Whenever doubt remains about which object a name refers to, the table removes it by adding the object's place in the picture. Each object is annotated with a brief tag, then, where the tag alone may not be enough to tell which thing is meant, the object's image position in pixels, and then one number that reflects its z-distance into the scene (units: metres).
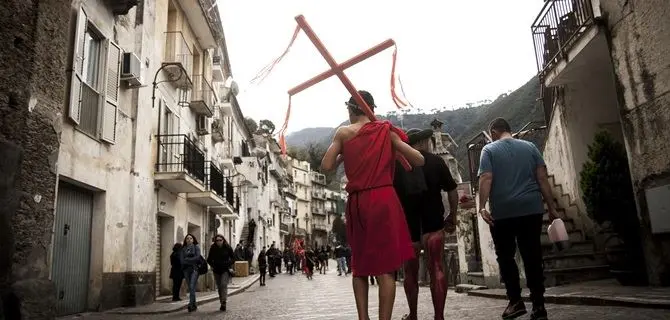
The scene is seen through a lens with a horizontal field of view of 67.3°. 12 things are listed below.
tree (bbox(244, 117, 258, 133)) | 61.65
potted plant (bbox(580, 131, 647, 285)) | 7.36
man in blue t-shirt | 4.80
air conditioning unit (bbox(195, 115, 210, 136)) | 20.03
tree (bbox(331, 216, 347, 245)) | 109.41
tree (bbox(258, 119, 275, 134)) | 70.38
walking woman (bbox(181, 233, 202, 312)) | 11.04
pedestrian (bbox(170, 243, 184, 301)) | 13.58
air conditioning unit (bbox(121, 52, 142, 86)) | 12.02
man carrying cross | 3.45
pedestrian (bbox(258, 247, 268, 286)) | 22.31
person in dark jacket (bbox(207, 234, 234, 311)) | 10.55
